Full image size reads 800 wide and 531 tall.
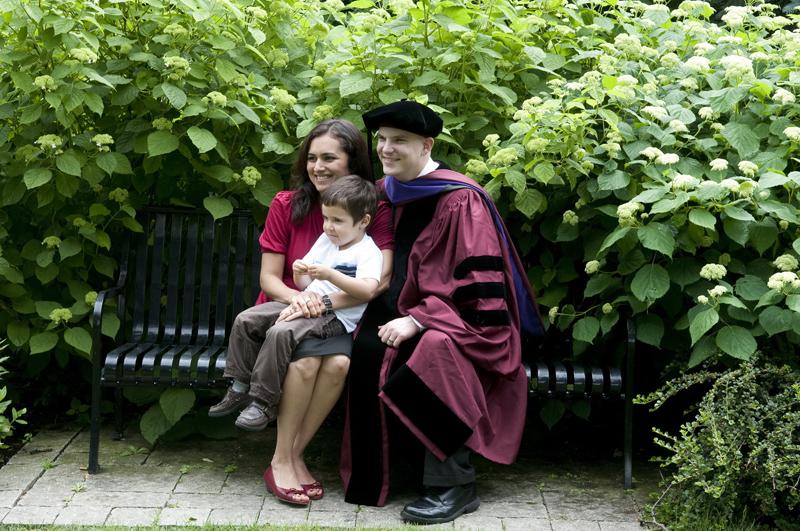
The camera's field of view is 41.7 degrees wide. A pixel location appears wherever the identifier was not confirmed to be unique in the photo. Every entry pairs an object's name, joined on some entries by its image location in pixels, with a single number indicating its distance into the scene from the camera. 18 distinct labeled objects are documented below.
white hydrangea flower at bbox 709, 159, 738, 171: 4.27
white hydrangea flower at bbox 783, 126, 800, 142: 4.25
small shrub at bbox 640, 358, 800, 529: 3.90
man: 4.16
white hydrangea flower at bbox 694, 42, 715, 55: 4.90
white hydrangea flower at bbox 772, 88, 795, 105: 4.40
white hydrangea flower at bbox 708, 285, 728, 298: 4.05
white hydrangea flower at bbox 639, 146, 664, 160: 4.34
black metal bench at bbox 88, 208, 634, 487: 5.07
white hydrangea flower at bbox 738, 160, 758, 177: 4.18
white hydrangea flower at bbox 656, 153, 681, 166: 4.26
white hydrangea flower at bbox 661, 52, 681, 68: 4.84
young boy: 4.24
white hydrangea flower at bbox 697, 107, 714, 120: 4.54
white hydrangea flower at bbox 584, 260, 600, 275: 4.45
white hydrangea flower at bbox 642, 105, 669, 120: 4.45
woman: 4.31
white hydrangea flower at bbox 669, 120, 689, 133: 4.41
